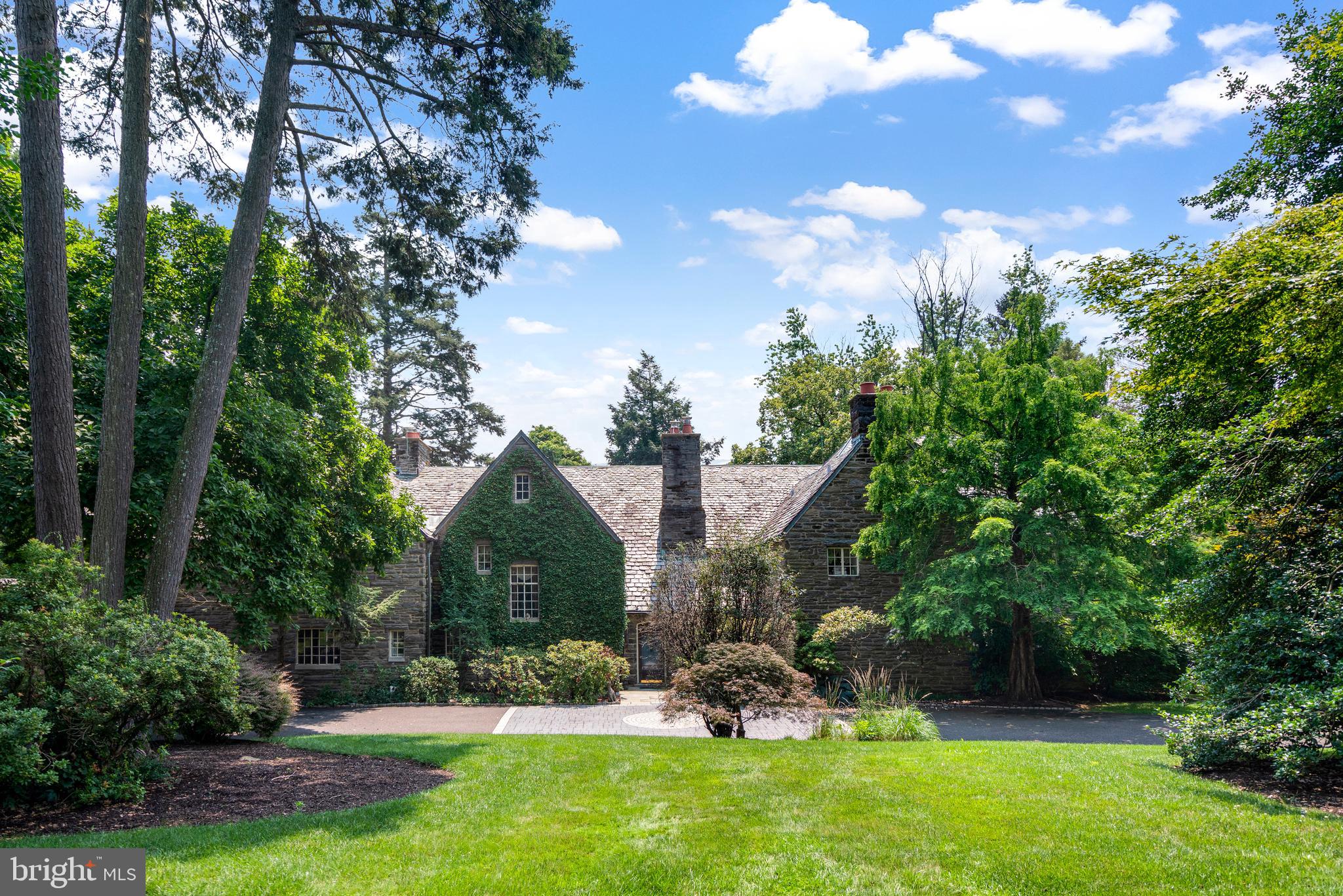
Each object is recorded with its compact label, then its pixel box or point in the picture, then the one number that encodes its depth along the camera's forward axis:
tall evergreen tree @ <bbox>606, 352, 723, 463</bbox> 55.84
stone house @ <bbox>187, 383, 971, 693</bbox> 22.81
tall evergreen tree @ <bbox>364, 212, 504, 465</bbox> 44.47
